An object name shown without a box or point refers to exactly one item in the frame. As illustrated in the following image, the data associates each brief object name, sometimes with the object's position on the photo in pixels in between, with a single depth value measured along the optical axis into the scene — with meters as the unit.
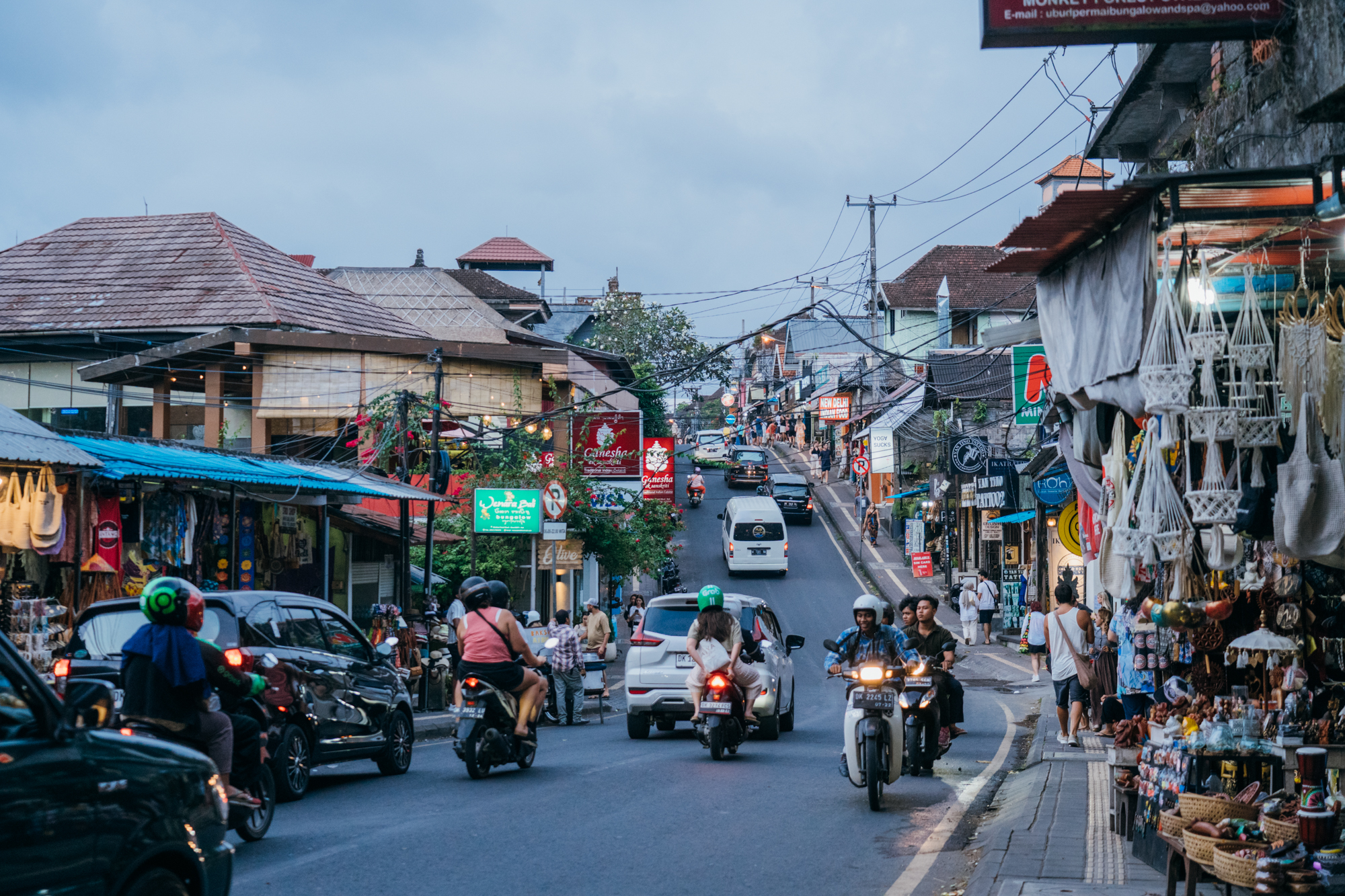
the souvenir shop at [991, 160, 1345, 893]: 6.99
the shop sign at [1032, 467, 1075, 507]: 21.25
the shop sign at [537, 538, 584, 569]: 33.09
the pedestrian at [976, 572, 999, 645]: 35.06
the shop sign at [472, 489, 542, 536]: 26.25
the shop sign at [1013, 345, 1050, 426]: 24.91
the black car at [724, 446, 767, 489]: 64.12
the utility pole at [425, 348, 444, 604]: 23.08
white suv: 15.82
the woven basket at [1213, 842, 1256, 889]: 6.20
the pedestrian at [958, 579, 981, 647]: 34.56
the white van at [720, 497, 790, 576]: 45.12
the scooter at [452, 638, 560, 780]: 11.95
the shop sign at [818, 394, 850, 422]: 65.88
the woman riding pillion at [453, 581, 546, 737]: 12.09
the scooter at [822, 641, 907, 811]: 10.33
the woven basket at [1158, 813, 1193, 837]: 6.90
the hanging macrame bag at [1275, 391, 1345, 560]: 7.17
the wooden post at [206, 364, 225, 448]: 27.06
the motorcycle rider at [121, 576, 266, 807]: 7.64
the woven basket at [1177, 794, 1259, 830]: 6.88
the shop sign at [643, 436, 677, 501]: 38.94
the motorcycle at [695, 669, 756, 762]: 13.24
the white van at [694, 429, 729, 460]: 73.42
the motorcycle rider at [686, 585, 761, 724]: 13.38
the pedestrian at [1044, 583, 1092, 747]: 14.21
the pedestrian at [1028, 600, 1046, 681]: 19.78
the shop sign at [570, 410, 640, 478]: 36.03
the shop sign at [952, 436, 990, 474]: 35.12
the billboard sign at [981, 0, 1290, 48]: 8.02
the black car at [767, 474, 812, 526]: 56.88
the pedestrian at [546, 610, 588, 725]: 18.48
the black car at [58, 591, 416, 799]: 10.14
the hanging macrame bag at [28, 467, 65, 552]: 13.73
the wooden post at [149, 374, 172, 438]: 27.72
